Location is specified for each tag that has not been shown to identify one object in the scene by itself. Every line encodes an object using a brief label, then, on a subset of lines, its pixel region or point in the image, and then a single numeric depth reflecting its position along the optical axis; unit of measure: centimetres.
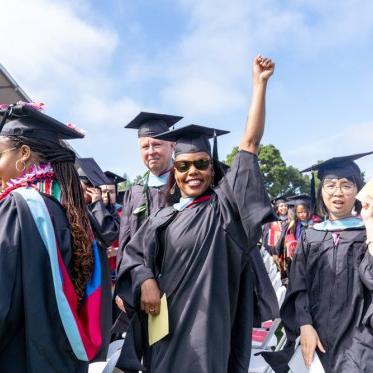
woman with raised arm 208
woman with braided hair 159
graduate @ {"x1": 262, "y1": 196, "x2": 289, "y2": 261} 1021
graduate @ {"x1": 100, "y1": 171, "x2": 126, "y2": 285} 495
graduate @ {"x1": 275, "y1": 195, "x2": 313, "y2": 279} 847
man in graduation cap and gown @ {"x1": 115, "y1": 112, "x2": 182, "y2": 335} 356
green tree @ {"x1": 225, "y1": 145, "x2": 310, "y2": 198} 3553
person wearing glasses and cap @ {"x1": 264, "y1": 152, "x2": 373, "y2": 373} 253
